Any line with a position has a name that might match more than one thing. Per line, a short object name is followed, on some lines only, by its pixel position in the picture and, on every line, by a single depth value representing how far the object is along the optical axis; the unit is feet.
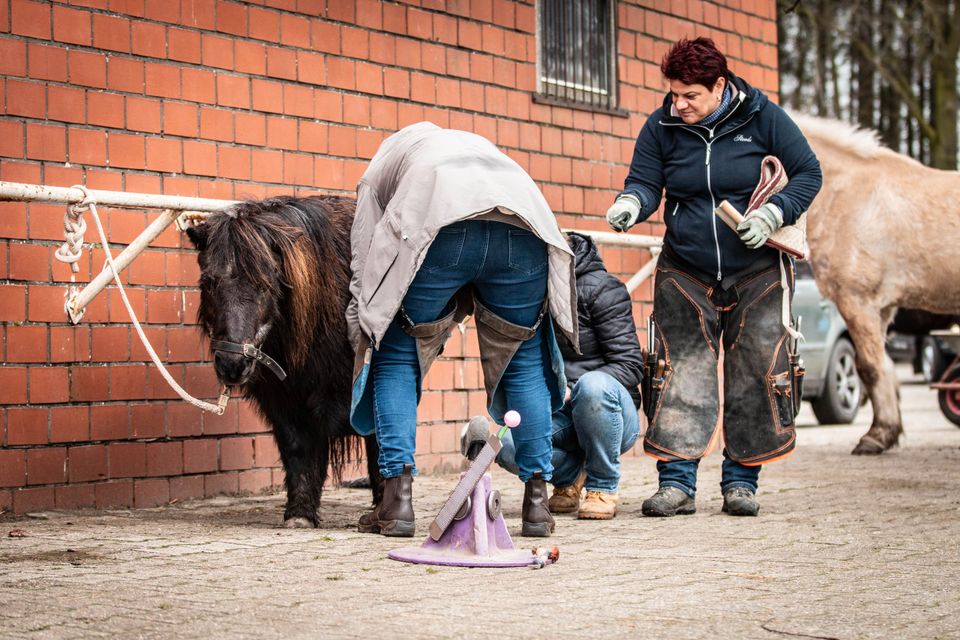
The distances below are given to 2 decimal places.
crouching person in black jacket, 37.45
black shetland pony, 33.35
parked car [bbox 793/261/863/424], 84.58
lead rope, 36.70
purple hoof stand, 28.48
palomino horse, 62.34
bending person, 31.07
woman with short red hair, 38.17
